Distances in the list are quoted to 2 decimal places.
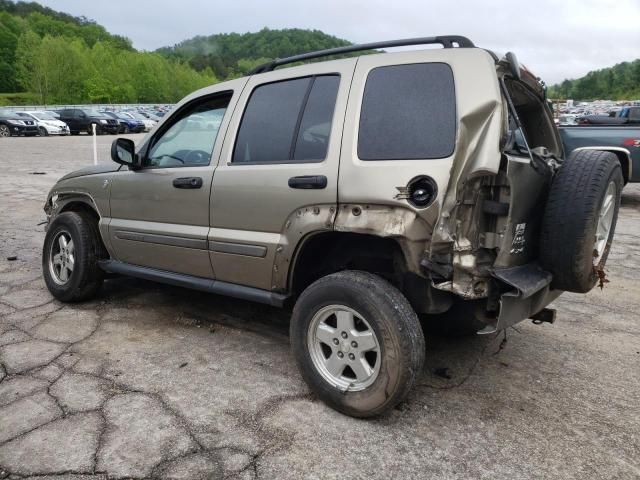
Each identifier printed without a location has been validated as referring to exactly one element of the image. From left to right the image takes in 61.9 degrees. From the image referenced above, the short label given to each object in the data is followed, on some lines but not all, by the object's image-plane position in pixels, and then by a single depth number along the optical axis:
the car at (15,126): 28.70
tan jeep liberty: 2.58
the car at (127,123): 36.09
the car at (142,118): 39.59
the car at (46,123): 30.02
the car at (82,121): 33.56
